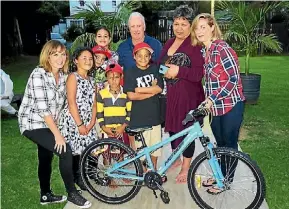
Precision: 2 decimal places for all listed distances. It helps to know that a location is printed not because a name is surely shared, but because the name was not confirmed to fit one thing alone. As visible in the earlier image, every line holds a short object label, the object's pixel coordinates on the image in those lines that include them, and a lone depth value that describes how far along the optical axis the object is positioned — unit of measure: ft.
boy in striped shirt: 9.41
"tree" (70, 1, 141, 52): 19.39
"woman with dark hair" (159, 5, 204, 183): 9.04
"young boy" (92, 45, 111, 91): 10.03
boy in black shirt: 9.03
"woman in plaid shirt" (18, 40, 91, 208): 8.22
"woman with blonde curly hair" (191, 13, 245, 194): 8.18
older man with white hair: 9.84
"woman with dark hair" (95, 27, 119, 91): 9.99
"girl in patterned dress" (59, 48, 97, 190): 8.81
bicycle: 8.19
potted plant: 21.25
